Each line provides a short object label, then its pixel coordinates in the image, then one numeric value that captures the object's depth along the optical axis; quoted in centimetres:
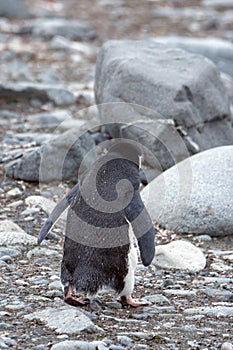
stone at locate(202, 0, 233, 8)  3891
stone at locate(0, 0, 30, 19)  3372
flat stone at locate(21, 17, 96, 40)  2817
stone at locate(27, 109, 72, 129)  1670
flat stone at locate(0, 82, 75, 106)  1831
